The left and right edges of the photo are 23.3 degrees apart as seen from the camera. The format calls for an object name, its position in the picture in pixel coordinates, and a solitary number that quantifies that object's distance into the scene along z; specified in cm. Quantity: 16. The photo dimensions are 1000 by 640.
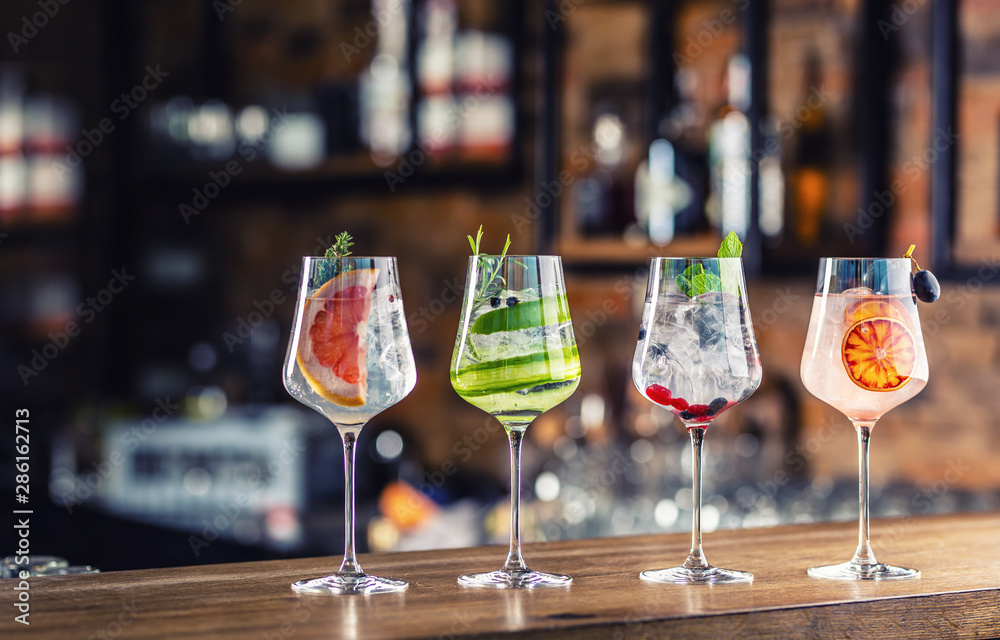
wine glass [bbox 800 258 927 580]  177
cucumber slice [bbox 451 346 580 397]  172
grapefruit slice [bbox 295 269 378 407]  171
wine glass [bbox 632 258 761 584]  175
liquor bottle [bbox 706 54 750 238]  326
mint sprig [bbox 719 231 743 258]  176
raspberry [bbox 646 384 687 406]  176
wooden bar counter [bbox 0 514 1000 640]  161
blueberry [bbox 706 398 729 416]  176
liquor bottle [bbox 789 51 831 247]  318
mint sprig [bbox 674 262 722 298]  175
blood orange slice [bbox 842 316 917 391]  177
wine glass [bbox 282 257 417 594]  171
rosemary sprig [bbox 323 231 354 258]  173
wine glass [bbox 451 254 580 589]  172
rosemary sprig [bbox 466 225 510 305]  173
